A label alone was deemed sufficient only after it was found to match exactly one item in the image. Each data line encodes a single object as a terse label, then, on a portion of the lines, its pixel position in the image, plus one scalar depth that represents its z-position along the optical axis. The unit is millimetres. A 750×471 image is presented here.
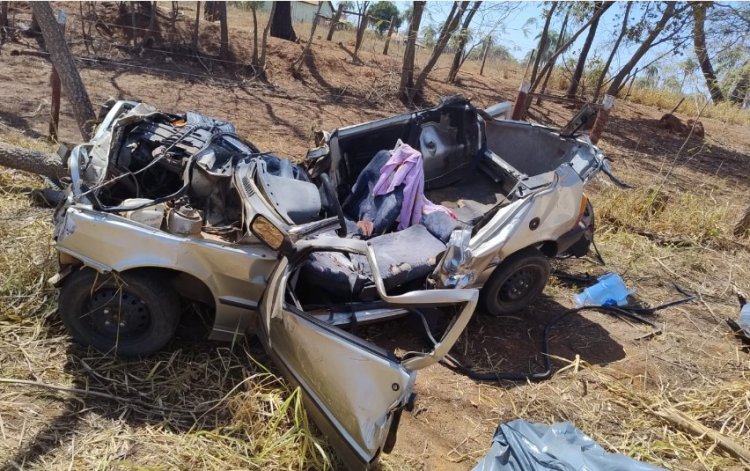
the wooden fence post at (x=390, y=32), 14484
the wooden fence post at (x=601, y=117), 7320
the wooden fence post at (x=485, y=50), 15273
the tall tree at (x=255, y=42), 11488
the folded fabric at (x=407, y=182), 4355
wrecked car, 2715
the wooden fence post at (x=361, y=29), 13938
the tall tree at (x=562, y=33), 12517
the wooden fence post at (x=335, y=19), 14094
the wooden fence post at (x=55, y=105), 6351
